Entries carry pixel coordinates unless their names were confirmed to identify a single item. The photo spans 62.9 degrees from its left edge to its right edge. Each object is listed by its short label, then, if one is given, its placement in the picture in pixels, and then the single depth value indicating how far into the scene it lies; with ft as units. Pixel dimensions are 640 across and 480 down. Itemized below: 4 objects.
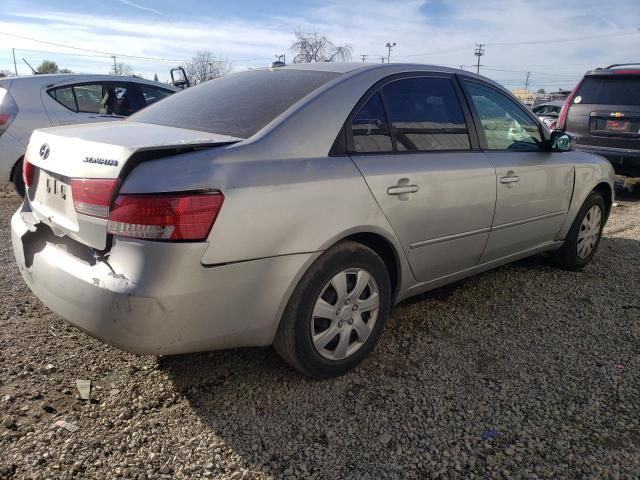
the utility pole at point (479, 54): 223.71
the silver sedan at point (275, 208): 6.68
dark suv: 23.97
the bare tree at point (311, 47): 128.26
